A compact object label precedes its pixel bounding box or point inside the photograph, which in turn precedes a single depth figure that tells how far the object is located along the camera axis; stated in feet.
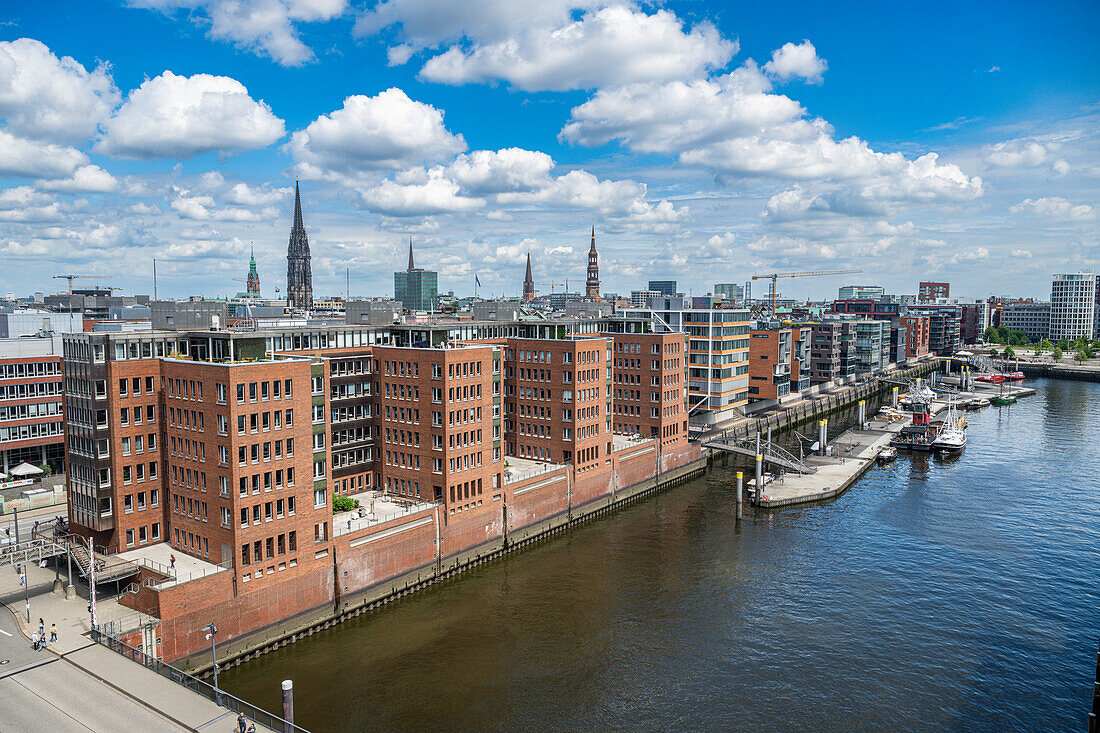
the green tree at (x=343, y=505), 260.42
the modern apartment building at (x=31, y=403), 317.42
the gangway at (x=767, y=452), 418.86
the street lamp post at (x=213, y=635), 152.90
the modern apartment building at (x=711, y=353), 506.89
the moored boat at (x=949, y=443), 487.20
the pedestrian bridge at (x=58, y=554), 196.80
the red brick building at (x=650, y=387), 406.00
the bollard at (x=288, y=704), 146.20
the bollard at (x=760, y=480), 368.52
